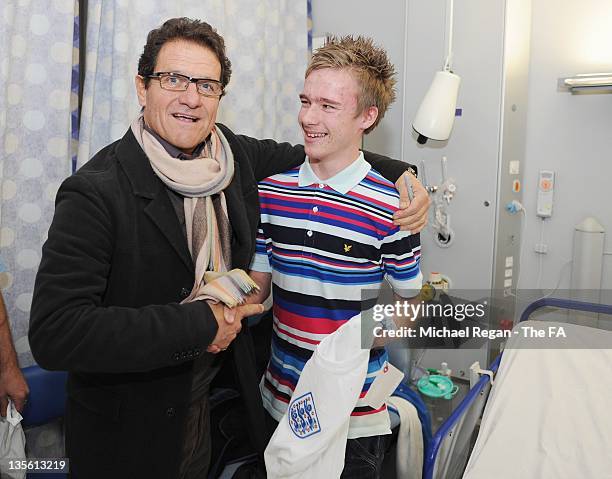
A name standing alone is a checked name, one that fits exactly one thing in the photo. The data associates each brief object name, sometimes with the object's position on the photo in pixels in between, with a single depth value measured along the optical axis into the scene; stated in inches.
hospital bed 66.5
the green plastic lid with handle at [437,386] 109.4
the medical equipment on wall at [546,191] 124.0
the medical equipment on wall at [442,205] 118.3
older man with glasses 46.6
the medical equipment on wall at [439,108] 106.7
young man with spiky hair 62.3
